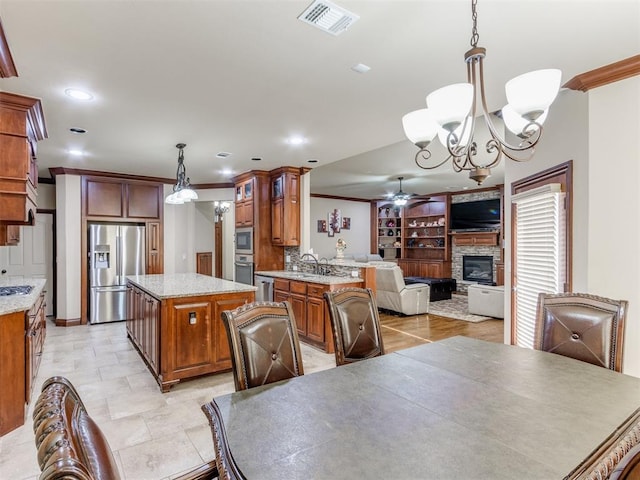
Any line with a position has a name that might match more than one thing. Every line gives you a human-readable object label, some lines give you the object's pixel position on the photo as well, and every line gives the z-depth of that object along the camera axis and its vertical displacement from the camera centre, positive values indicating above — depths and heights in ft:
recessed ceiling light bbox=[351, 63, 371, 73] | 7.95 +3.93
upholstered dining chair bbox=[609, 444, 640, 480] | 2.09 -1.38
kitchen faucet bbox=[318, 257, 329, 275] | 16.81 -1.42
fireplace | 29.25 -2.63
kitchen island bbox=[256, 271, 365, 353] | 14.08 -2.69
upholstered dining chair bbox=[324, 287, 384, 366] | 7.13 -1.84
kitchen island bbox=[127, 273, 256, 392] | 10.56 -2.85
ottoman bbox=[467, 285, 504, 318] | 20.25 -3.75
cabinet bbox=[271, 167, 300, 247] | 18.21 +1.64
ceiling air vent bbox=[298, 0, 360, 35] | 5.94 +3.93
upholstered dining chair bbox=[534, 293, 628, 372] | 6.23 -1.70
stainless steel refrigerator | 19.17 -1.64
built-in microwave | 19.36 -0.18
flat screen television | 28.71 +1.94
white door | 19.54 -0.98
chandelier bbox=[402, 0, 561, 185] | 5.00 +1.98
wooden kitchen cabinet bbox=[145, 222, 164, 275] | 20.94 -0.62
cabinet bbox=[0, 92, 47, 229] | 9.14 +2.15
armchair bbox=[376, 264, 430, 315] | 21.07 -3.42
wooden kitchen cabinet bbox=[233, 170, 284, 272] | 18.98 +0.97
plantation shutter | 9.43 -0.36
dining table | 3.26 -2.14
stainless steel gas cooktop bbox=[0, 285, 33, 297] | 10.85 -1.73
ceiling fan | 26.64 +3.00
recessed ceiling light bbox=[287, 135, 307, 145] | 13.30 +3.83
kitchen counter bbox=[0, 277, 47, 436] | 8.23 -3.01
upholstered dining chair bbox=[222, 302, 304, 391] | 5.53 -1.77
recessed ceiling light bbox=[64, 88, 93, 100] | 9.14 +3.86
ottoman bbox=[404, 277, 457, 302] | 27.48 -3.88
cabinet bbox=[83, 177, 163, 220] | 19.36 +2.26
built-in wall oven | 19.34 -1.76
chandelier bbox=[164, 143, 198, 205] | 13.32 +1.87
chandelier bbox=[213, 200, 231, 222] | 28.19 +2.35
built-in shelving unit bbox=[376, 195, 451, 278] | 32.58 +0.27
